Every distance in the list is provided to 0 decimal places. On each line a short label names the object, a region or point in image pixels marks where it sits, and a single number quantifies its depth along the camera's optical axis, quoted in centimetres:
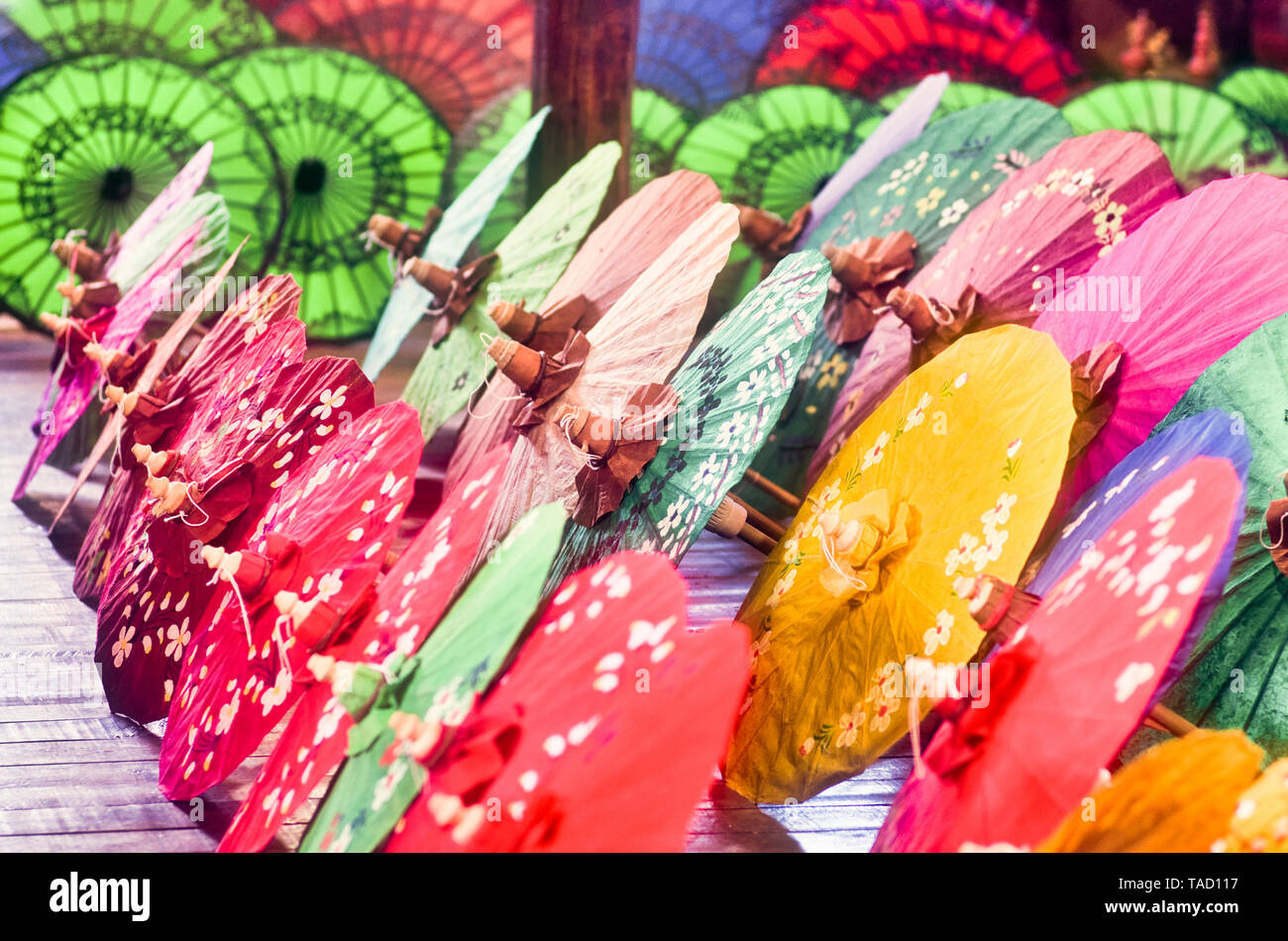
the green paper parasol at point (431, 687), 123
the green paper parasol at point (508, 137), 373
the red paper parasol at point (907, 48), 381
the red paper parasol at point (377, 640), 140
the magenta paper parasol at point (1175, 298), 155
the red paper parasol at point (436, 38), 375
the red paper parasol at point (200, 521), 194
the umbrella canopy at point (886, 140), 284
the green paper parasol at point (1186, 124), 353
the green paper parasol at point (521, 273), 249
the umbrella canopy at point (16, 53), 363
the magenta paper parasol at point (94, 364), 271
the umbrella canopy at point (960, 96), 371
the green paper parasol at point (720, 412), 161
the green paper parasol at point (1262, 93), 367
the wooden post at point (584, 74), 316
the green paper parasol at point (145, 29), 356
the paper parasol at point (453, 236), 278
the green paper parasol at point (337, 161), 358
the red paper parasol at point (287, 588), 158
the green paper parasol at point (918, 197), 242
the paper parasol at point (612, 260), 215
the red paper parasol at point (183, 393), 230
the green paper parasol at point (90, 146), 343
